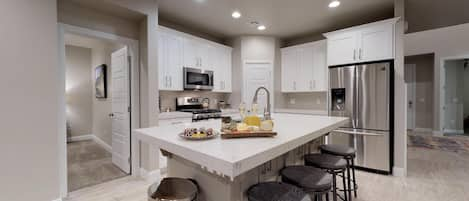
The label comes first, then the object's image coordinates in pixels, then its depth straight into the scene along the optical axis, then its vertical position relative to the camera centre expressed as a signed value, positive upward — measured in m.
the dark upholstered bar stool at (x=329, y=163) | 1.90 -0.60
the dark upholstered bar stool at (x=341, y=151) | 2.25 -0.58
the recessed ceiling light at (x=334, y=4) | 3.17 +1.46
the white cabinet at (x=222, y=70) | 4.59 +0.64
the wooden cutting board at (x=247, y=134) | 1.42 -0.24
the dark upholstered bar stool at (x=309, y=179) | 1.50 -0.60
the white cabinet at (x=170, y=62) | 3.54 +0.66
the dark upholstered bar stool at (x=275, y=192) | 1.30 -0.61
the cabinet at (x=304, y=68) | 4.45 +0.69
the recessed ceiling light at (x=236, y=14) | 3.55 +1.46
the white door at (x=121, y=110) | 3.21 -0.17
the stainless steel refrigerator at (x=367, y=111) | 3.20 -0.21
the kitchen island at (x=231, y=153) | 1.02 -0.29
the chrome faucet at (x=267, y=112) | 1.66 -0.11
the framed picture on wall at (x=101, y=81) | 4.74 +0.43
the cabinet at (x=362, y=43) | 3.23 +0.90
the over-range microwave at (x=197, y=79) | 3.95 +0.40
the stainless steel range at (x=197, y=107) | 3.82 -0.17
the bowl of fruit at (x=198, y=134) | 1.36 -0.24
